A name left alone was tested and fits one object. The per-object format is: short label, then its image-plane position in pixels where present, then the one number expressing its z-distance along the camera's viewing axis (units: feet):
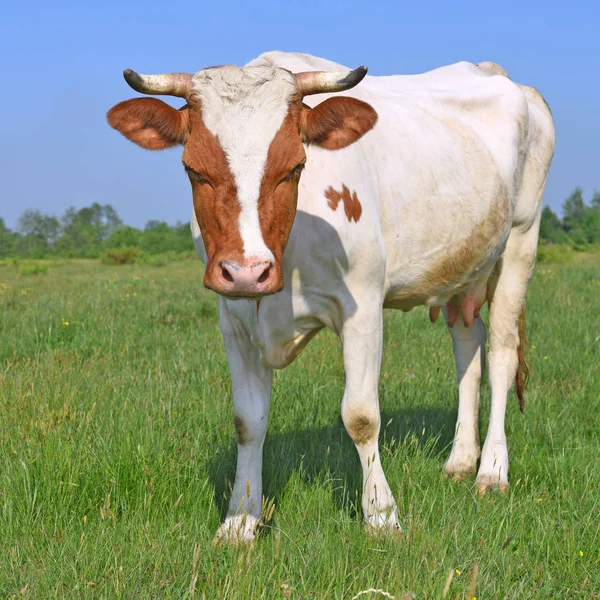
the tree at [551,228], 260.01
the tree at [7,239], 276.37
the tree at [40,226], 371.37
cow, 10.19
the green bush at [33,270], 80.43
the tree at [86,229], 174.34
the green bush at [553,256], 84.02
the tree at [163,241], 196.60
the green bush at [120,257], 111.45
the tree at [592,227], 262.18
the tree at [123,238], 198.80
